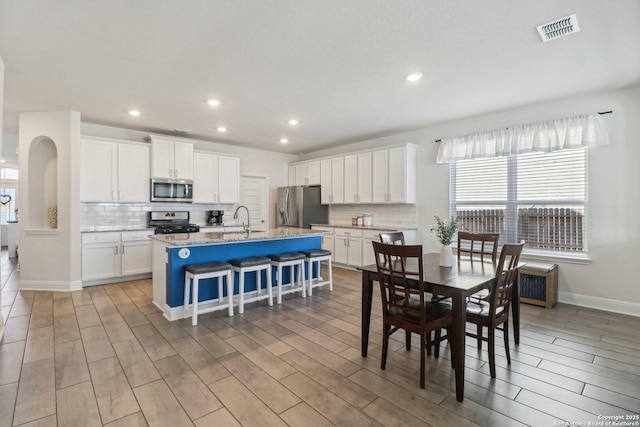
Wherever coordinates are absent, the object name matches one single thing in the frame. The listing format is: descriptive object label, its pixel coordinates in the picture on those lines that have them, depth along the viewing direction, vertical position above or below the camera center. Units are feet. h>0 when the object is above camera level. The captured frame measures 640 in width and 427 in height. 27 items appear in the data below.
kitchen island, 11.41 -1.70
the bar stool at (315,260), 14.38 -2.32
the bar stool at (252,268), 12.07 -2.28
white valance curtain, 12.30 +3.27
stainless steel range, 17.85 -0.71
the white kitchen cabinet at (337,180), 21.36 +2.19
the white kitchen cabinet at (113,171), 15.92 +2.17
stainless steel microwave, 17.88 +1.26
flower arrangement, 9.06 -0.56
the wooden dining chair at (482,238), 10.45 -0.94
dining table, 6.77 -1.78
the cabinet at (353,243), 18.65 -2.10
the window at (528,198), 13.12 +0.63
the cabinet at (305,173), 23.24 +2.98
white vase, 9.17 -1.34
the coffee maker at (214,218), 20.88 -0.46
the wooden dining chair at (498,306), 7.43 -2.43
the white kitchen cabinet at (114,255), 15.61 -2.30
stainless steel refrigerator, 22.27 +0.24
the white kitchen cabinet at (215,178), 19.64 +2.17
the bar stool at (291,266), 13.19 -2.54
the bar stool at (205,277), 10.84 -2.39
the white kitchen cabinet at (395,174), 17.92 +2.20
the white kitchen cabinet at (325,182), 22.25 +2.16
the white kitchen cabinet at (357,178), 19.74 +2.19
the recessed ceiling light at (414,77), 10.62 +4.71
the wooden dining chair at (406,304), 7.05 -2.36
